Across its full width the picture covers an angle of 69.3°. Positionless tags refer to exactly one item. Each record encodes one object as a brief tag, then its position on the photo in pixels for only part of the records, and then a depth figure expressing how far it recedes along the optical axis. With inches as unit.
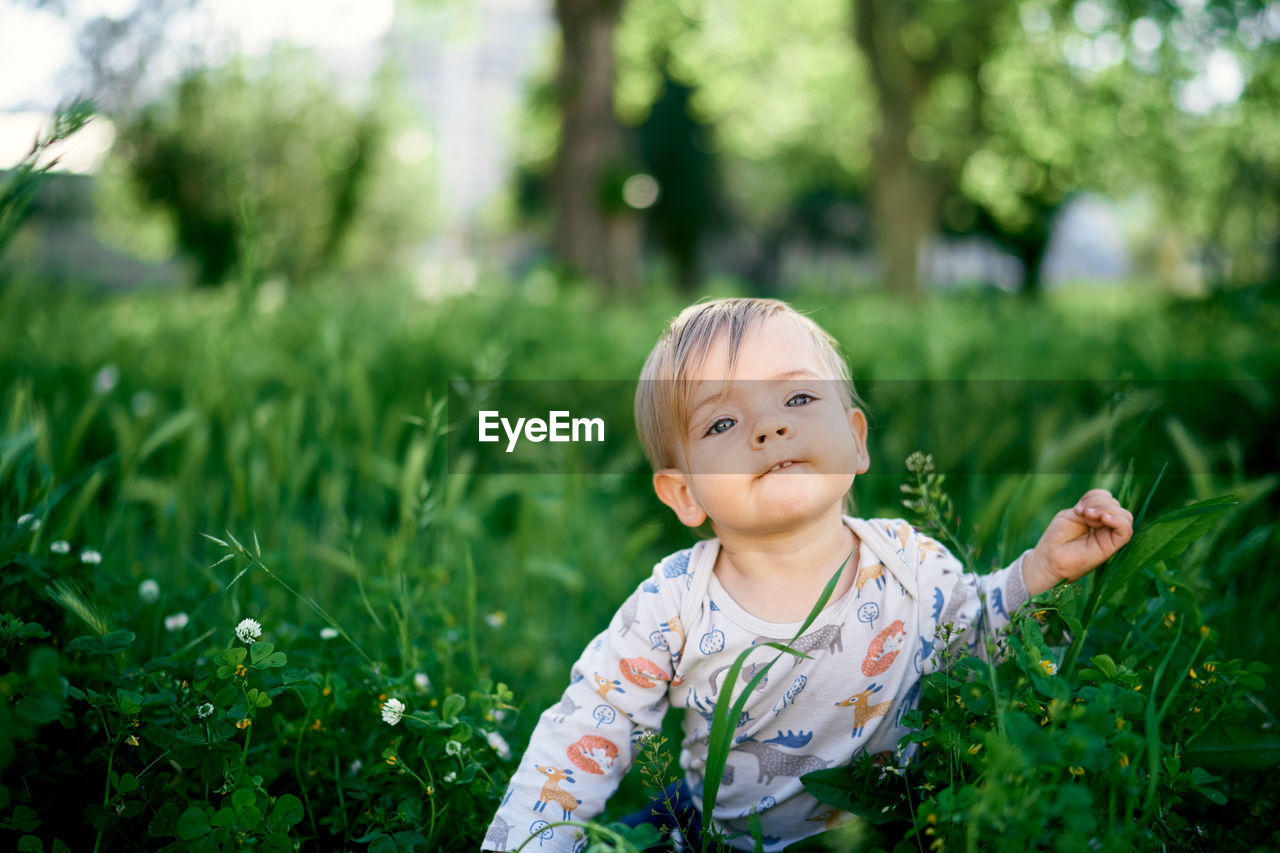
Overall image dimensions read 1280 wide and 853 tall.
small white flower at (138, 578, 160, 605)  71.3
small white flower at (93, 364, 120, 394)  116.6
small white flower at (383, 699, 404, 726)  56.4
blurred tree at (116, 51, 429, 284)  412.2
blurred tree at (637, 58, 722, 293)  1113.4
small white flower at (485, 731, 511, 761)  62.1
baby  56.1
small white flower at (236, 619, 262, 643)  52.8
